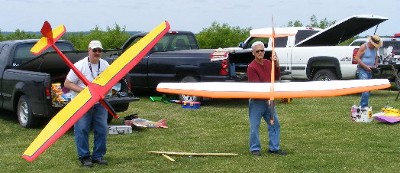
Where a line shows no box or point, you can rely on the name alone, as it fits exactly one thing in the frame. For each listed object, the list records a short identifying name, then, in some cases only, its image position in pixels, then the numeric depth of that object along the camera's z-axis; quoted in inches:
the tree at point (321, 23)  1048.2
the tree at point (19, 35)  917.8
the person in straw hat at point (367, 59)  401.1
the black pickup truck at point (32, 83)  350.6
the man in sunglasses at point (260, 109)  283.3
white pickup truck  547.2
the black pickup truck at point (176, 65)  475.5
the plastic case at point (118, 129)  350.9
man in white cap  268.1
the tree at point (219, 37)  868.6
